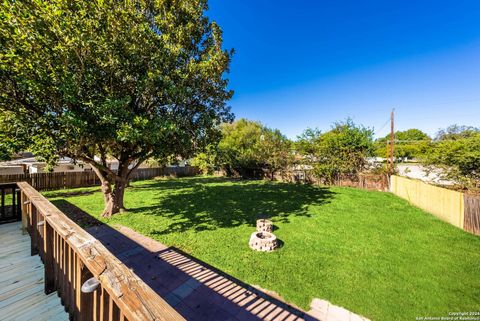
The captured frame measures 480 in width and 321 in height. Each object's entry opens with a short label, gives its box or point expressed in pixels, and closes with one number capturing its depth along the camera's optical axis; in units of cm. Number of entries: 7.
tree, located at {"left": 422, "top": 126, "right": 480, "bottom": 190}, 861
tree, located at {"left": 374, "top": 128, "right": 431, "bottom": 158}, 1406
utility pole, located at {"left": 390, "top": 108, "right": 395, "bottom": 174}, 1288
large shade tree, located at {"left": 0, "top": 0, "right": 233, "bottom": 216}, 394
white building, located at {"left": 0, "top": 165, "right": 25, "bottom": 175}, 1185
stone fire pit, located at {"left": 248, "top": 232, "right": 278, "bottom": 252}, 465
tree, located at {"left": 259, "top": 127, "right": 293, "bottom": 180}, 1595
